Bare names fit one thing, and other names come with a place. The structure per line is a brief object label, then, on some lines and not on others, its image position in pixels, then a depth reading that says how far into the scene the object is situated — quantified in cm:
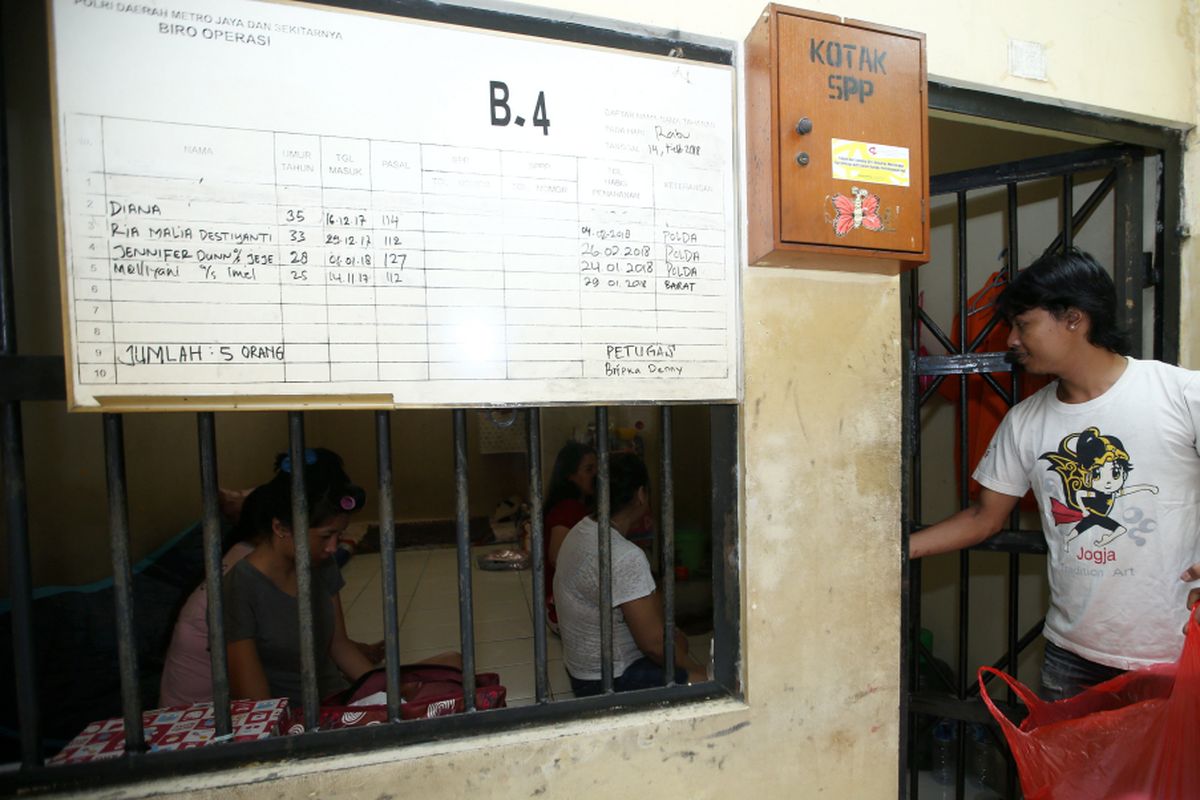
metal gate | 171
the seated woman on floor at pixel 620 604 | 212
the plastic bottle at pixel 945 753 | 271
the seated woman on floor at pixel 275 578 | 173
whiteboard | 95
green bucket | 432
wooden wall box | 116
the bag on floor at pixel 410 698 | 137
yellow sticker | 120
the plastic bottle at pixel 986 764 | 262
